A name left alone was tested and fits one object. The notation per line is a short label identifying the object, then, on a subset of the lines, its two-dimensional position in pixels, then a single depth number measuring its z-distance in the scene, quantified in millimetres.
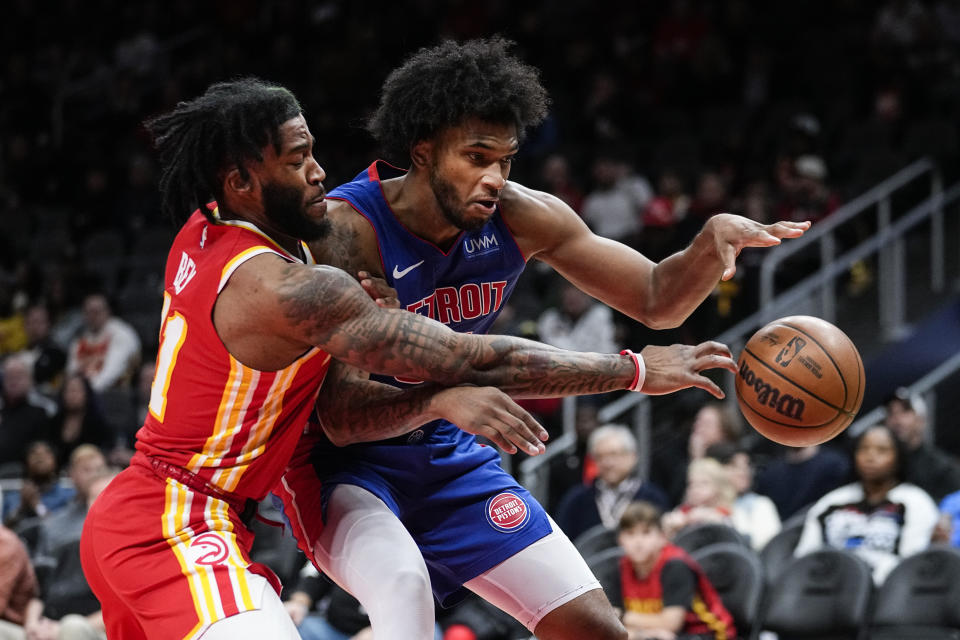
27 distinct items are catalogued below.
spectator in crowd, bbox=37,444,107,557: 8617
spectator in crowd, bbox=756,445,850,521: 8414
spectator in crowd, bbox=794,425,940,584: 7293
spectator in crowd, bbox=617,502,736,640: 6926
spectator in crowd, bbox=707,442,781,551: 8023
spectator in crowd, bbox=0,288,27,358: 12859
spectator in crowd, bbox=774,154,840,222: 10234
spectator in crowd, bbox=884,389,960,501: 7867
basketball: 4109
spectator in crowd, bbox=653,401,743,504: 8562
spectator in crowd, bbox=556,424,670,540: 8148
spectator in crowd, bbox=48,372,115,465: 10398
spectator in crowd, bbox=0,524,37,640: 7207
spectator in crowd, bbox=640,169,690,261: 10133
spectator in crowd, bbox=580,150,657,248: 11289
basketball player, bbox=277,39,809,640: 4133
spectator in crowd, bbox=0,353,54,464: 10562
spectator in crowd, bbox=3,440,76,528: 9188
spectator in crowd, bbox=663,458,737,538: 7887
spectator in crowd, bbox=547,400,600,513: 9164
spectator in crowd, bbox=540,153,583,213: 11672
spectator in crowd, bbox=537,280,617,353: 9617
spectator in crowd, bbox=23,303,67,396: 11805
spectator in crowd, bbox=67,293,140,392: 11664
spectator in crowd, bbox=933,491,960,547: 7324
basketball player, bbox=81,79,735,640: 3598
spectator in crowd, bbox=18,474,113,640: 7148
